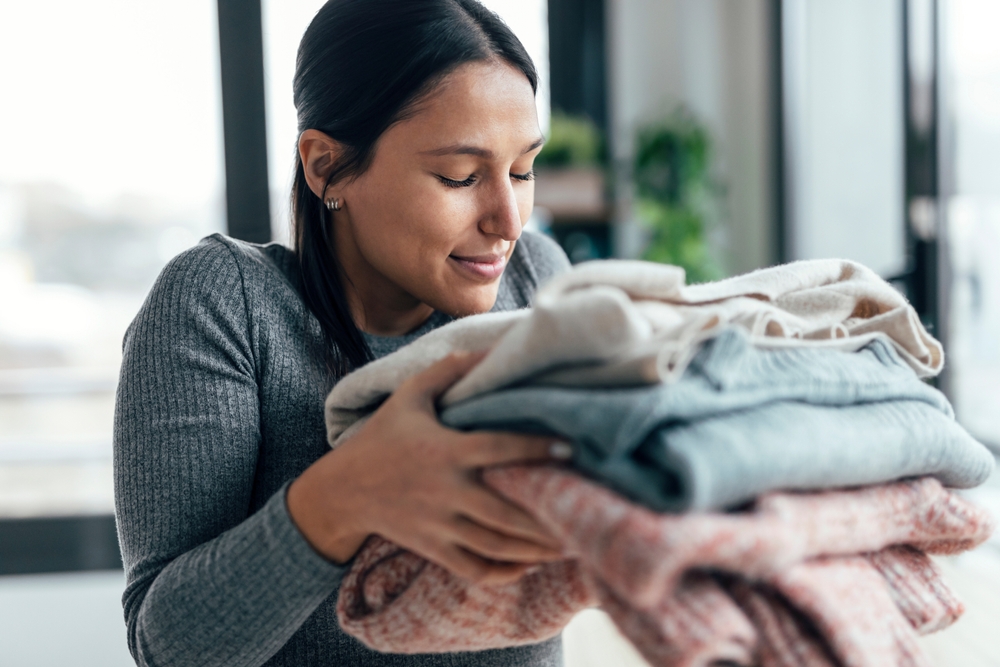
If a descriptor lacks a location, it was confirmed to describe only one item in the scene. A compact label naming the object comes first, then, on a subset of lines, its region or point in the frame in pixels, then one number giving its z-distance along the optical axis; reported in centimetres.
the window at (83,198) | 223
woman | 54
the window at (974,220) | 214
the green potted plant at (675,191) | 320
